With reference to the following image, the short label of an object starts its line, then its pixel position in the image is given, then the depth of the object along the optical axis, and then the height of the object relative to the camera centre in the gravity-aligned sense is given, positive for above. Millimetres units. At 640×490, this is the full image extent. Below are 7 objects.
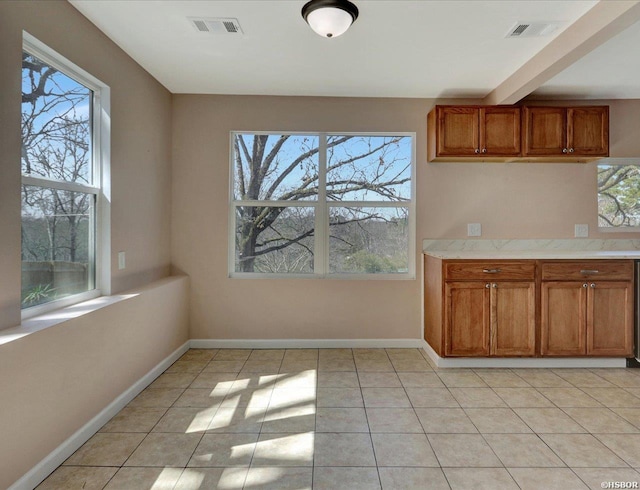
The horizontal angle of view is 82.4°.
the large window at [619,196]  3770 +469
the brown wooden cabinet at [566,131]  3396 +1026
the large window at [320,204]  3750 +384
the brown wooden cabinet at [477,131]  3418 +1035
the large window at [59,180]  1951 +366
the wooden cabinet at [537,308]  3166 -579
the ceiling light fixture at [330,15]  2076 +1309
